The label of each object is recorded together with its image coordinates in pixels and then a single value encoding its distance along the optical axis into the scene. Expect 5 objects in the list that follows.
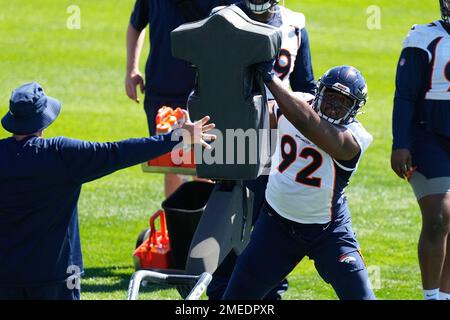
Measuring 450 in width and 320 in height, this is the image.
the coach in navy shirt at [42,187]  11.15
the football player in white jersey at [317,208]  12.16
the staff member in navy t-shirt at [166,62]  15.66
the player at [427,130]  14.00
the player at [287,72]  14.30
